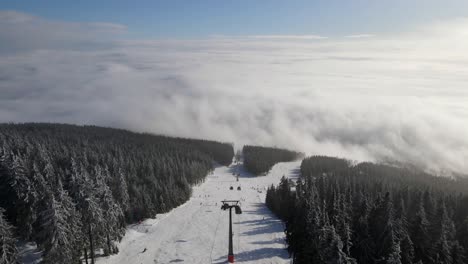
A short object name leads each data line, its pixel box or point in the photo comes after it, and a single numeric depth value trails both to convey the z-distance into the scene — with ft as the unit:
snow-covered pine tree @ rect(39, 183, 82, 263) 143.02
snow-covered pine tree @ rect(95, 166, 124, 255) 200.34
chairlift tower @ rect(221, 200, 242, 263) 149.28
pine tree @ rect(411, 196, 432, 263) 160.35
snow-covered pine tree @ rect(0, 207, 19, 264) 133.22
